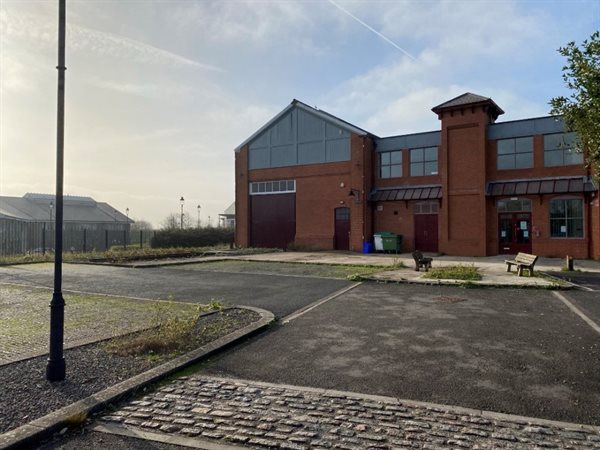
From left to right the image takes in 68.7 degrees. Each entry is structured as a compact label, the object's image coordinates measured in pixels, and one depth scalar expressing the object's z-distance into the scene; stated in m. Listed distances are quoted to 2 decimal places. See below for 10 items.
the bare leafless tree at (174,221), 54.24
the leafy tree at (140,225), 73.72
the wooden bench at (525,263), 14.91
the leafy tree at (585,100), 8.43
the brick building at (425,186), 23.88
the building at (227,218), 54.44
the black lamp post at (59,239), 4.84
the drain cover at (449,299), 10.24
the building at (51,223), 28.70
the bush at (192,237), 35.31
